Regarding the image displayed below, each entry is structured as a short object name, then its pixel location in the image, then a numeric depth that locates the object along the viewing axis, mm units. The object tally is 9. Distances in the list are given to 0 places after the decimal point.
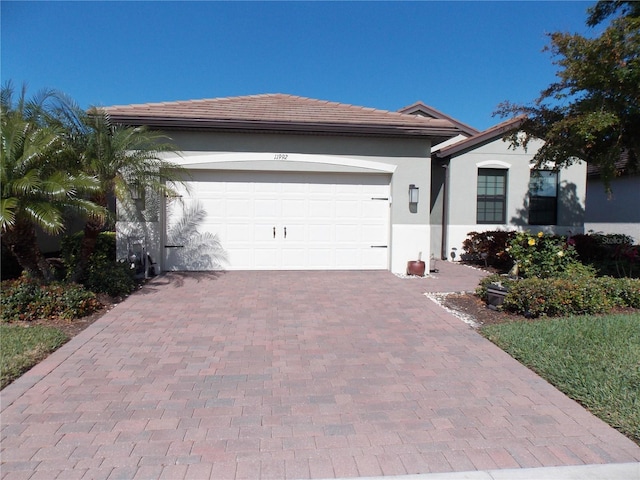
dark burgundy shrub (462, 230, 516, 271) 11797
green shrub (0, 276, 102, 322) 6062
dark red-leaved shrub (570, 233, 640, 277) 9422
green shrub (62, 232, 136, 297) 7512
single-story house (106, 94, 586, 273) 9812
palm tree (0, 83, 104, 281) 5781
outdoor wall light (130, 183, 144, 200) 8305
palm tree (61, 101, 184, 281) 7266
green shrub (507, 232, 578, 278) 8289
